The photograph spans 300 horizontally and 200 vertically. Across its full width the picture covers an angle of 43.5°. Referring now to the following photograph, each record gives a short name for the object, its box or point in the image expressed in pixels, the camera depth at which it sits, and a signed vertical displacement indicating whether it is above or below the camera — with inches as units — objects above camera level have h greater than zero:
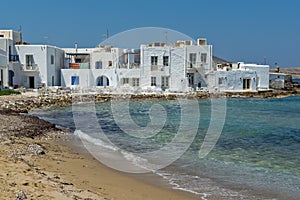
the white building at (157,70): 1723.7 +71.5
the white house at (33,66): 1633.9 +79.7
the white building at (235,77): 1811.0 +41.5
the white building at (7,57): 1509.6 +114.0
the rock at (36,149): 420.5 -75.1
